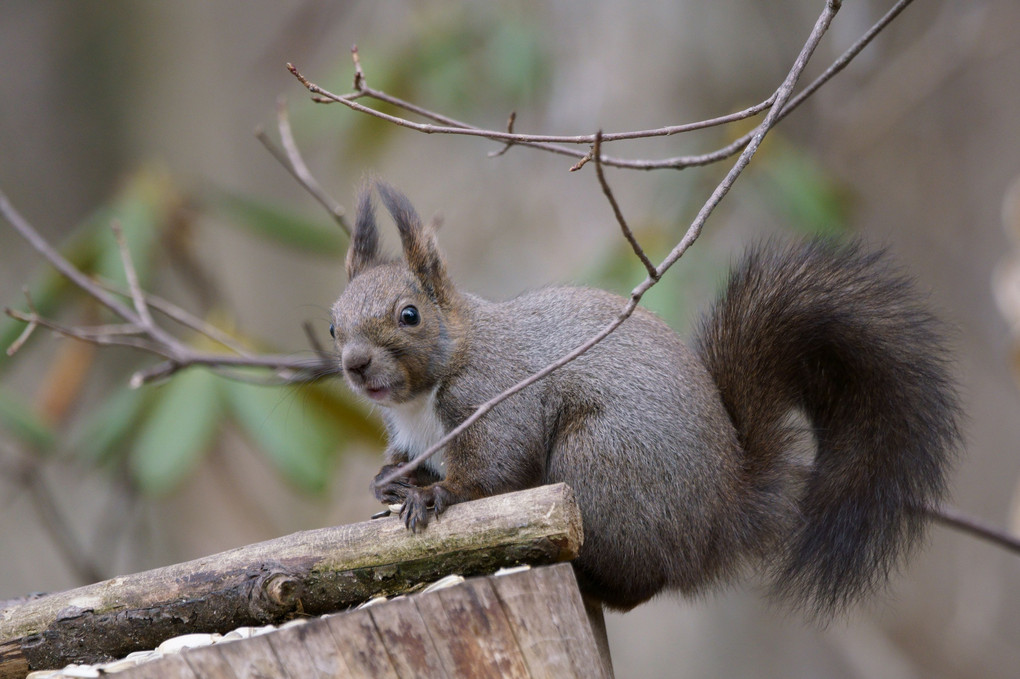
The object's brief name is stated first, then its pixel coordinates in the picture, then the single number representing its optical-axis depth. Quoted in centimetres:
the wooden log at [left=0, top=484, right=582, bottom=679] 307
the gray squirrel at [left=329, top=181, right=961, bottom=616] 382
